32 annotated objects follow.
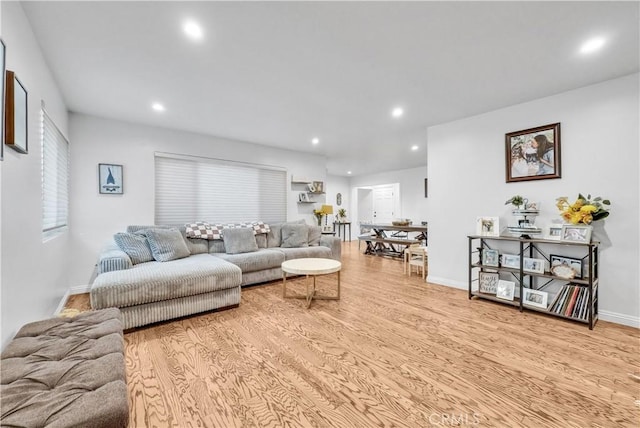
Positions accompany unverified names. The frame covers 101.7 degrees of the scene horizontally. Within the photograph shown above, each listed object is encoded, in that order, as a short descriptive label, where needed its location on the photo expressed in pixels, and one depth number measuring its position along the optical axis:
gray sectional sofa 2.39
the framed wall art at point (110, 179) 3.60
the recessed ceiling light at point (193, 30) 1.81
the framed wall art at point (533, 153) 2.92
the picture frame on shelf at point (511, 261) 3.06
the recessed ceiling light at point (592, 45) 1.98
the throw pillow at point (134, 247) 3.17
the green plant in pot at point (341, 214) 9.42
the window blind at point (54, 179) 2.39
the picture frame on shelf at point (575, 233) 2.54
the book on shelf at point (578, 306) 2.57
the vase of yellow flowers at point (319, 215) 5.98
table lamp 6.01
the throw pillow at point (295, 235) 4.68
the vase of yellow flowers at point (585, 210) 2.54
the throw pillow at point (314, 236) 4.99
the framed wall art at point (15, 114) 1.46
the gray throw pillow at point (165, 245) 3.31
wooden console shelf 2.58
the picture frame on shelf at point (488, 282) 3.22
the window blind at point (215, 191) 4.18
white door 9.13
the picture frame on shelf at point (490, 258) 3.22
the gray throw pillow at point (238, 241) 4.01
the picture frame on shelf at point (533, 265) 2.87
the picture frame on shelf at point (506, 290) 3.05
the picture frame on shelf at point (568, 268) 2.66
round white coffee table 2.99
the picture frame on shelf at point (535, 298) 2.80
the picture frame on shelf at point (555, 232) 2.81
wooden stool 4.25
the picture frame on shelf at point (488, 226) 3.22
